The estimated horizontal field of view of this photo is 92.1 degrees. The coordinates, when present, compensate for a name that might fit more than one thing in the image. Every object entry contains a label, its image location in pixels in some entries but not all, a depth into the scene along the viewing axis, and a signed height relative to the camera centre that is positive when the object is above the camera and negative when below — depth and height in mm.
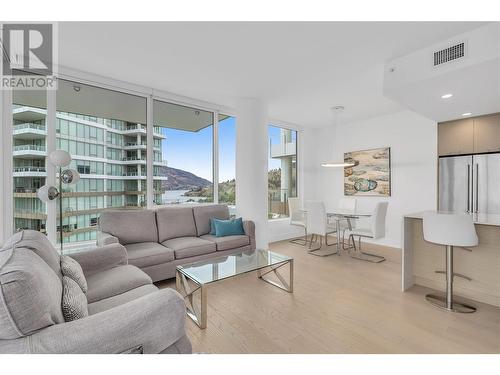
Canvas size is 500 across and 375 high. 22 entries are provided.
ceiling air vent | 2223 +1263
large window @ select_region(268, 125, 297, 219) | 5559 +413
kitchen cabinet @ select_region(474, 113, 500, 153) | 3473 +783
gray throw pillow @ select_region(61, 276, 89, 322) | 1247 -631
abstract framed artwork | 4832 +292
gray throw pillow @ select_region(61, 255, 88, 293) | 1668 -604
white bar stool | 2221 -474
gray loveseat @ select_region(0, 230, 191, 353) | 974 -616
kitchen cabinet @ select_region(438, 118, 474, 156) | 3707 +789
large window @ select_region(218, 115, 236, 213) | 4652 +520
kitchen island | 2387 -825
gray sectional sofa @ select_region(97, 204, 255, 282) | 2830 -712
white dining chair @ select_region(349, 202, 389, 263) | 3889 -737
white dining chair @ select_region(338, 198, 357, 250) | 4657 -449
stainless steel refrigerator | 3455 +50
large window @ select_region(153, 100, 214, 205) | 3959 +581
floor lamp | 2604 +124
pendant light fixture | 4441 +1462
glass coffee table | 2180 -860
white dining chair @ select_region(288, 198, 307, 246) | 5077 -606
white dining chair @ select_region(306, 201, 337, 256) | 4207 -588
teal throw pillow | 3633 -622
